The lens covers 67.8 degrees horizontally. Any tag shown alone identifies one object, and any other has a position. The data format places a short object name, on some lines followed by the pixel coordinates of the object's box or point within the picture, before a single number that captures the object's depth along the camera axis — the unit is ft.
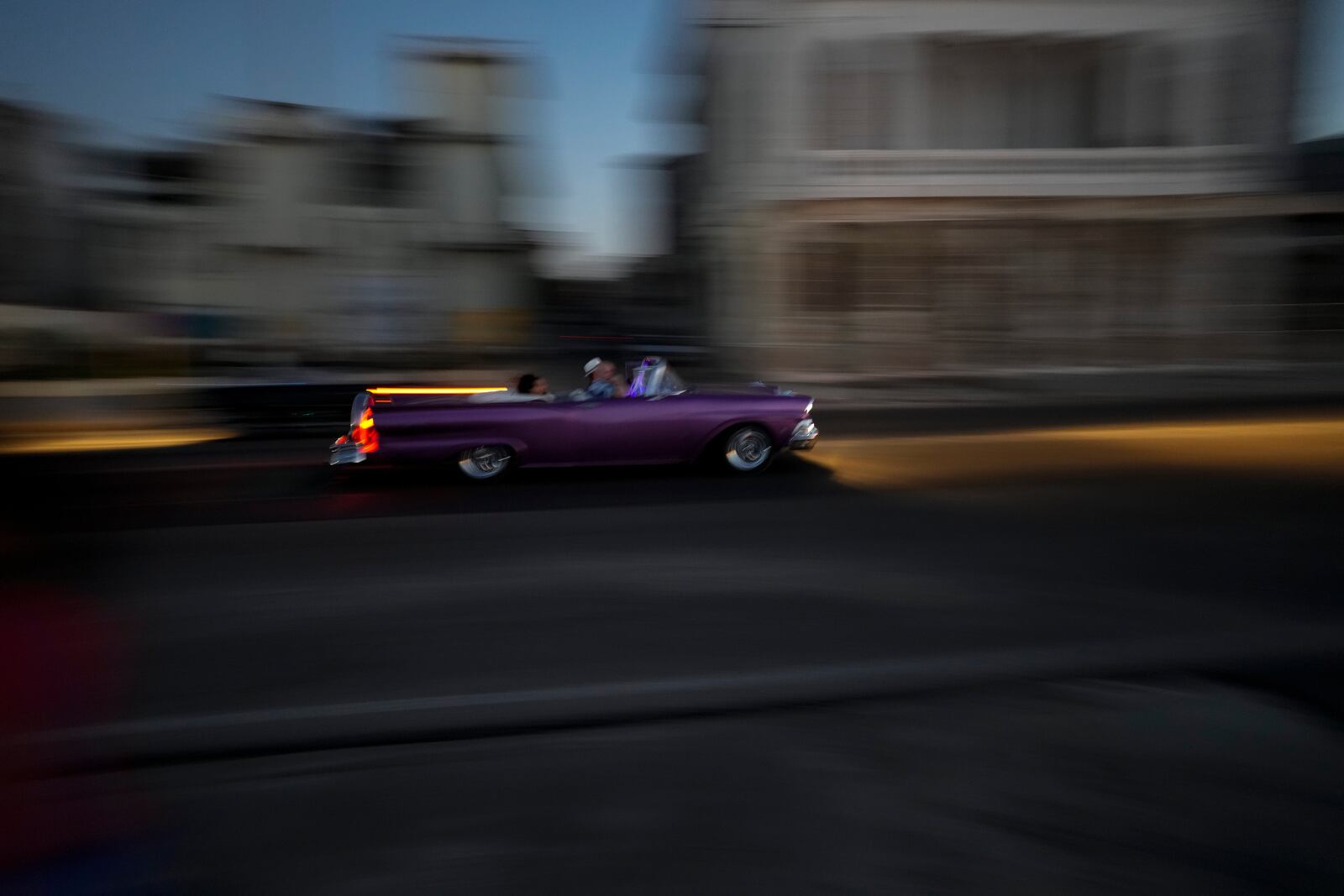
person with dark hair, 28.55
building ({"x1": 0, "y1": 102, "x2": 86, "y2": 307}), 82.69
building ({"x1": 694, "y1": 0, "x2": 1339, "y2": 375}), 64.80
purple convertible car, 27.12
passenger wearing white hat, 28.22
